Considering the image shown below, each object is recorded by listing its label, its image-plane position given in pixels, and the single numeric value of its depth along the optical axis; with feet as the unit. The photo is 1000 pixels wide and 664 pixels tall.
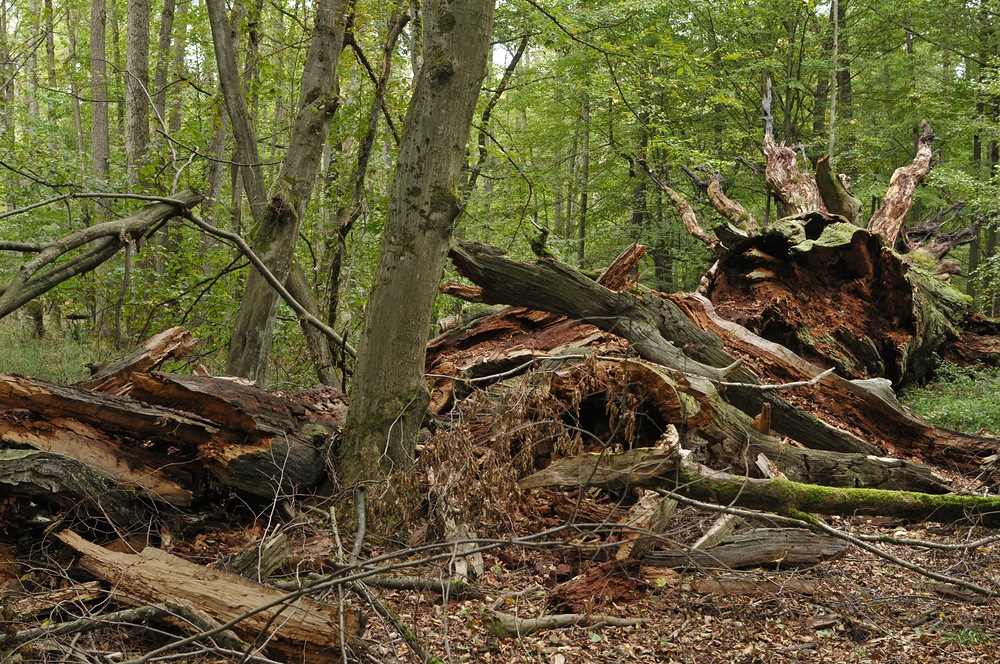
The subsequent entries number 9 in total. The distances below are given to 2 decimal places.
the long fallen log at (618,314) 19.25
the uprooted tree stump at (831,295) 26.35
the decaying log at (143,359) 15.96
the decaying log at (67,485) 11.67
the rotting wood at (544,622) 12.03
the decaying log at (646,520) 13.85
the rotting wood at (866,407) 21.24
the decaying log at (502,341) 19.53
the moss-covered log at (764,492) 13.89
